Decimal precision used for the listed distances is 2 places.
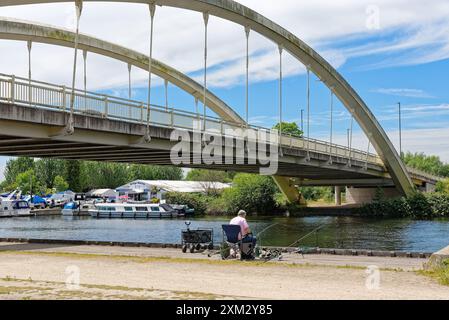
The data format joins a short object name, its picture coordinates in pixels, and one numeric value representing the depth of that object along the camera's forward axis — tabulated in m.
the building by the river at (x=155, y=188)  86.56
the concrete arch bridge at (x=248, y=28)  31.62
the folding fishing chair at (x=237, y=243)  14.41
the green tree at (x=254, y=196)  66.56
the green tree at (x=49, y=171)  111.94
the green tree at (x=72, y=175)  108.88
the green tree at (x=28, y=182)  101.12
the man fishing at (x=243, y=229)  14.39
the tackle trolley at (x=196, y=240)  16.77
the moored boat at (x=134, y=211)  64.62
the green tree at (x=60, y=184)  102.60
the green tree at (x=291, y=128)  90.06
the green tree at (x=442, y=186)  62.92
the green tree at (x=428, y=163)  123.12
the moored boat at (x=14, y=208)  68.75
